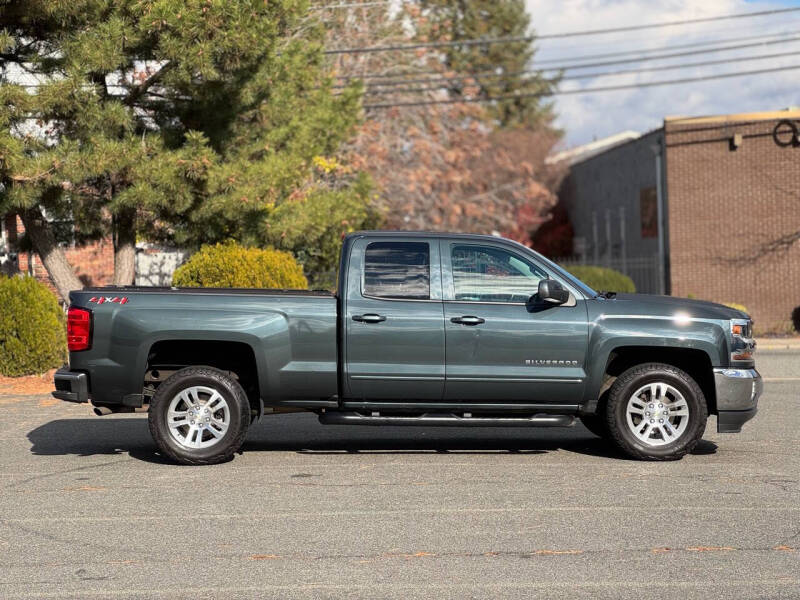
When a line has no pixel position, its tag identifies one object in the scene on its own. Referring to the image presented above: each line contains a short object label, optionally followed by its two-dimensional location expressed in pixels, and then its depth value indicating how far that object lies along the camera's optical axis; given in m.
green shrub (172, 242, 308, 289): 17.83
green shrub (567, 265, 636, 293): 28.58
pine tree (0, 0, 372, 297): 16.12
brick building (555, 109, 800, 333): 29.02
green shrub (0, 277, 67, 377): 16.30
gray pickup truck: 9.21
